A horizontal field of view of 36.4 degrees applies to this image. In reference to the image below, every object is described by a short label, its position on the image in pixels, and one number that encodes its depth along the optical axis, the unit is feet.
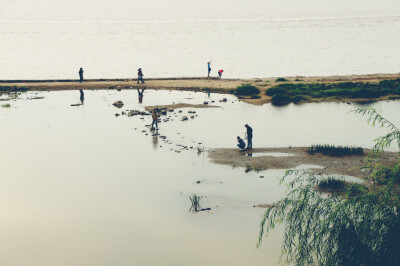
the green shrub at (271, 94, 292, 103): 220.43
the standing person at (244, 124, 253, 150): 149.01
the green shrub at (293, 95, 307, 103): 221.87
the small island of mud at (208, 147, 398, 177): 134.51
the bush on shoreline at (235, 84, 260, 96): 234.17
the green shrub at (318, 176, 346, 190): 120.88
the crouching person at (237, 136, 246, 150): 149.07
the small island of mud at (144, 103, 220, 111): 209.26
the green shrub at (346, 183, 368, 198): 75.36
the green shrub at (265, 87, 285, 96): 229.86
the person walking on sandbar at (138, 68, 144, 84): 257.14
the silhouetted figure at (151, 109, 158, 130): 173.91
